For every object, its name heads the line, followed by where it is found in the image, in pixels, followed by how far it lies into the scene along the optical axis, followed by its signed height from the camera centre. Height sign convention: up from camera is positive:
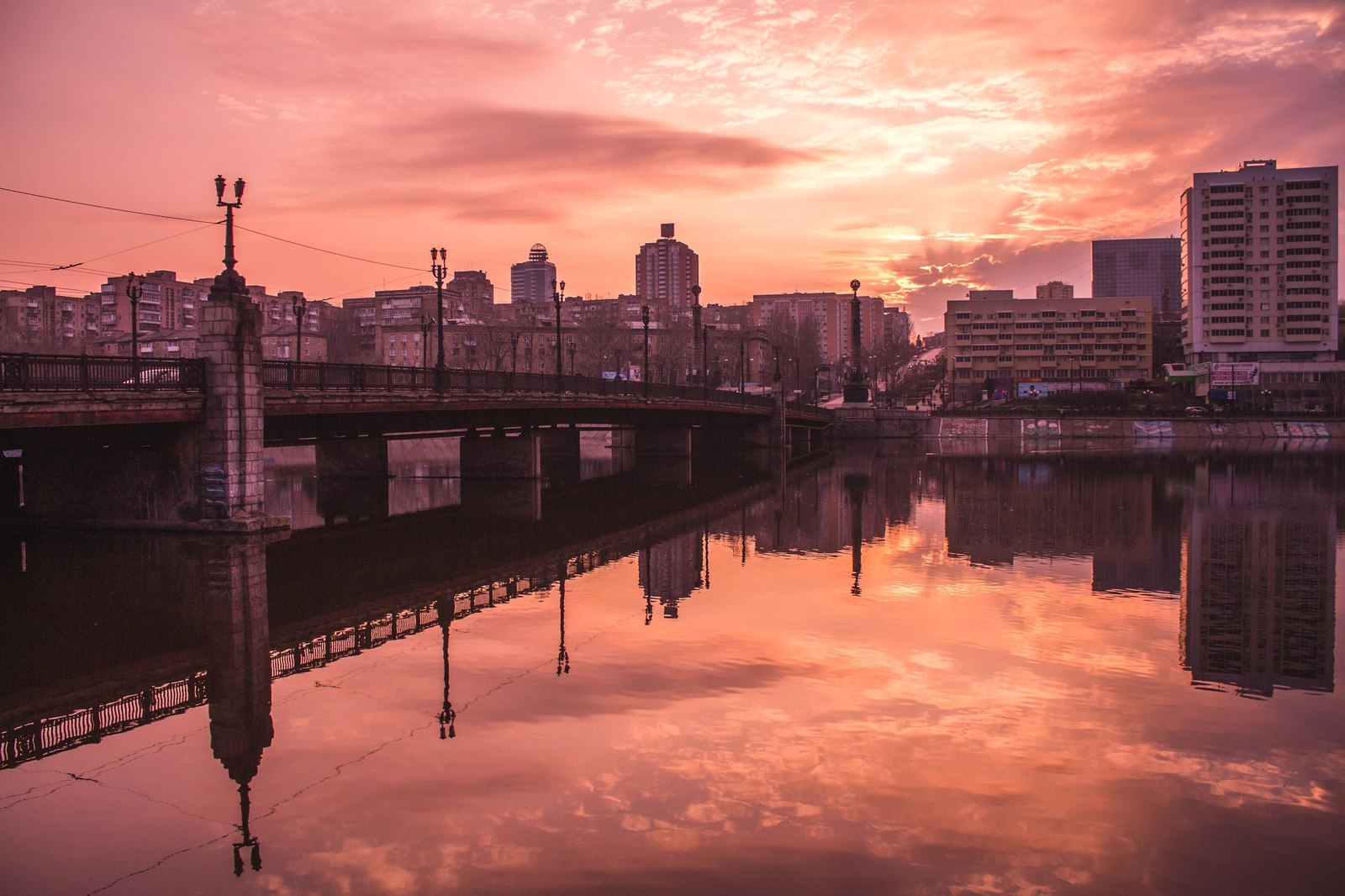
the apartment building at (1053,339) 179.62 +12.35
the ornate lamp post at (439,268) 40.17 +5.73
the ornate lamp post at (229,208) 27.36 +5.46
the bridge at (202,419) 24.45 -0.14
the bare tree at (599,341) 135.75 +9.71
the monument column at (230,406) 26.95 +0.20
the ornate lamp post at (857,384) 110.44 +2.98
